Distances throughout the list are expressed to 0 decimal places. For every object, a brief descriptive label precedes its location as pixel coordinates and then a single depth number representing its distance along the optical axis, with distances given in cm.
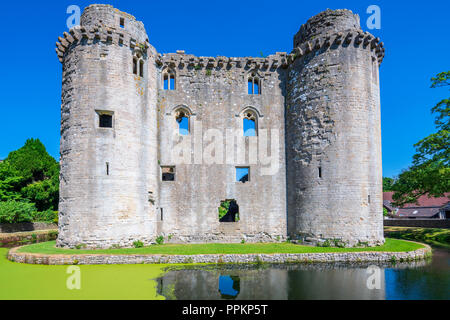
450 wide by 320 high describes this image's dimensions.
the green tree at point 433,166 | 2082
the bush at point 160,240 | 1784
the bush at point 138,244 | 1623
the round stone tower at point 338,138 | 1628
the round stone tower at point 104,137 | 1562
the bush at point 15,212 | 2398
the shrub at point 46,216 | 2892
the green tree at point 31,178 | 2966
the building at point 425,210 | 3606
